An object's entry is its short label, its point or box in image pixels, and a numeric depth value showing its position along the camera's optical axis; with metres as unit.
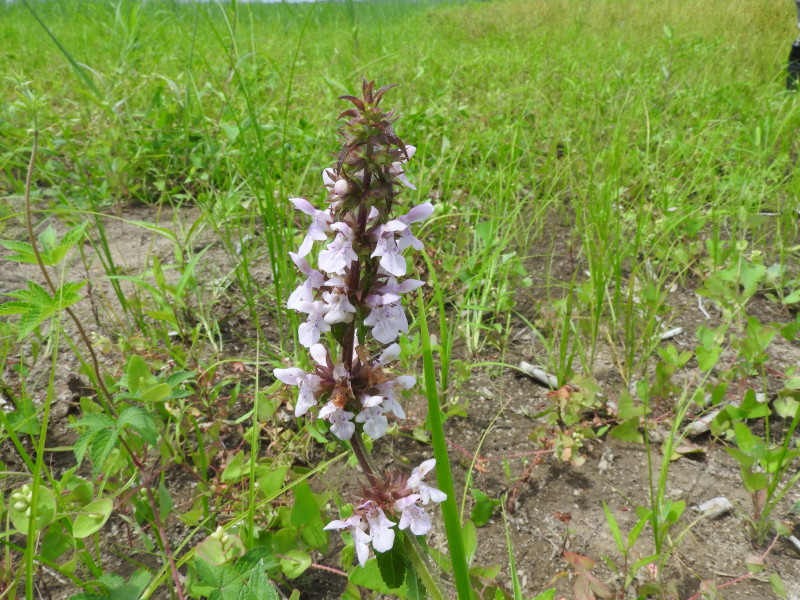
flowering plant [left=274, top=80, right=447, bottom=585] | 0.17
